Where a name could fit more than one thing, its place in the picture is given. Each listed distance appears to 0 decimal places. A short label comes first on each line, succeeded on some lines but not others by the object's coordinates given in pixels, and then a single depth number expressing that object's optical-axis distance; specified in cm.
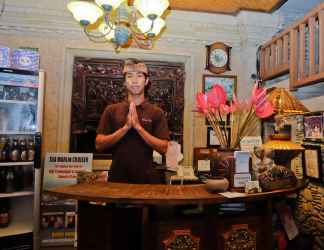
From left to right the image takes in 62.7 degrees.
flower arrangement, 171
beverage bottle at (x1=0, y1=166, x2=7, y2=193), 275
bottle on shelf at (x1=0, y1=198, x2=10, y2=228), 279
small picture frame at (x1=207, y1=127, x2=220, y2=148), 341
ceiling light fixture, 200
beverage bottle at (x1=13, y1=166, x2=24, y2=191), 288
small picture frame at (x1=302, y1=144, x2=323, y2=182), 222
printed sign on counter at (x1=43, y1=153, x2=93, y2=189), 298
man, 202
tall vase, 164
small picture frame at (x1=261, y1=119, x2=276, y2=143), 314
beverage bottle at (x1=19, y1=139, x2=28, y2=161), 278
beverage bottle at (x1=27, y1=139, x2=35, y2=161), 280
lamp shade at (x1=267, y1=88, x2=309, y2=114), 212
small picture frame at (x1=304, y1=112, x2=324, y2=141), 222
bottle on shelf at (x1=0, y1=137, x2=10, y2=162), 273
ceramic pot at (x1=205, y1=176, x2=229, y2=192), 156
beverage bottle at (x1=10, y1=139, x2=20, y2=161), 275
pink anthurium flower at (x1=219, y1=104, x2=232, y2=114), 172
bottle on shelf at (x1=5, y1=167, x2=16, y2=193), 279
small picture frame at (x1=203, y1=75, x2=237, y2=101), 342
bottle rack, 271
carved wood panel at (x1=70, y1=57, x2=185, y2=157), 321
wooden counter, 148
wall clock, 343
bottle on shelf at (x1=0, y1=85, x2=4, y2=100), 276
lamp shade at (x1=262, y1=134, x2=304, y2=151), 189
